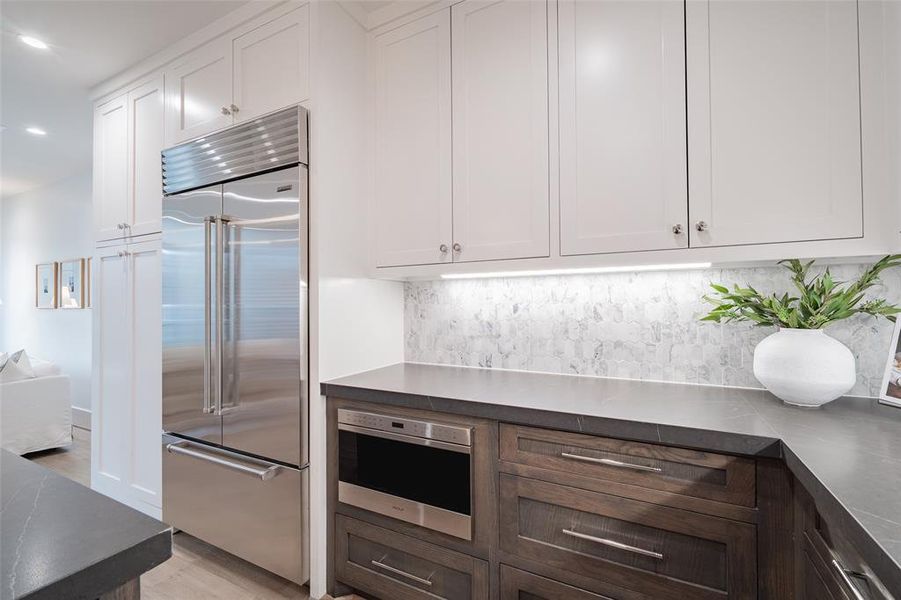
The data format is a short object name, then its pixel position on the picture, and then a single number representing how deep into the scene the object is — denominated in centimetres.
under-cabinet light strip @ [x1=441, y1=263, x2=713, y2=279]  163
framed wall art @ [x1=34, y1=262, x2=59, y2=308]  500
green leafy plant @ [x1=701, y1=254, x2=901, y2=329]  133
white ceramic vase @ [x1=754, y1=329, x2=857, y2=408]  131
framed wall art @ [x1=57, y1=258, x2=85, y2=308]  468
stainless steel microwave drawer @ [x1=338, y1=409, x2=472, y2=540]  154
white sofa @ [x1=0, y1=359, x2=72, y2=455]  355
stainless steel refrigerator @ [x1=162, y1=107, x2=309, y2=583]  185
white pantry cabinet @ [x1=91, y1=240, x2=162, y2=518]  242
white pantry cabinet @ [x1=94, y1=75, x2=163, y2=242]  246
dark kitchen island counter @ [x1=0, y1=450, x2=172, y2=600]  50
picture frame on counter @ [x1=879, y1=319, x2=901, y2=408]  134
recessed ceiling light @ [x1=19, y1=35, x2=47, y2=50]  226
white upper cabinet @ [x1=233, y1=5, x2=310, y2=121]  189
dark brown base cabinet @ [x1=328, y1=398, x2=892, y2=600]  109
